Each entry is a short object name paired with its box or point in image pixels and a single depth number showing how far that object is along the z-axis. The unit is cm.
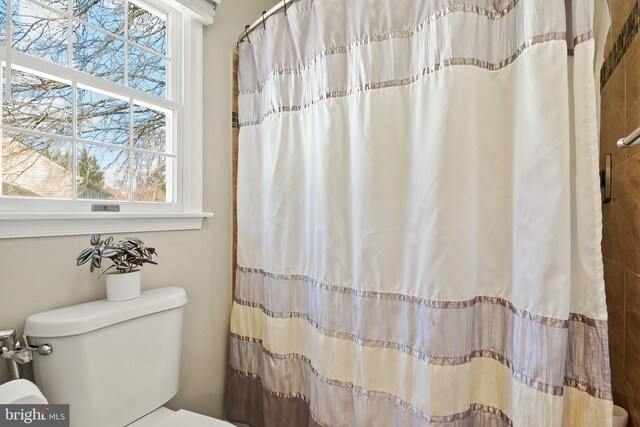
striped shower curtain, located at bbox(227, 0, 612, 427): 79
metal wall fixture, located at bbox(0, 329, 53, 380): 86
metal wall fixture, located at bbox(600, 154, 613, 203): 112
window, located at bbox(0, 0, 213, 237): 99
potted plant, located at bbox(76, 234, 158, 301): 100
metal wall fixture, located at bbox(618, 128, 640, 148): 68
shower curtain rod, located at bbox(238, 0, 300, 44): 133
